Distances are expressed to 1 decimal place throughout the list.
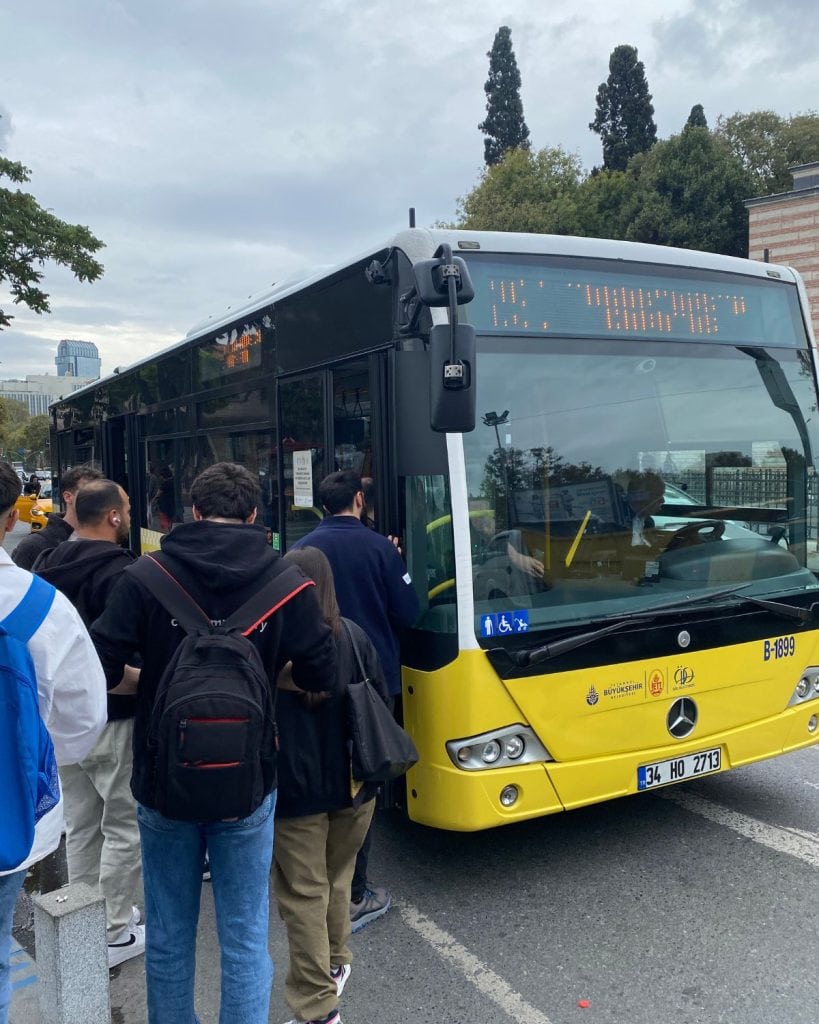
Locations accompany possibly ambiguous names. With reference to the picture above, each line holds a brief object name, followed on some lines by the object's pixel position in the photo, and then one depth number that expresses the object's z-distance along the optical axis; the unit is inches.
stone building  804.0
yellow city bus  143.7
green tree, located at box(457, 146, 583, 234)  1439.5
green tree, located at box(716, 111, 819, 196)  1476.4
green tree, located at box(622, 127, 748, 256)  1375.5
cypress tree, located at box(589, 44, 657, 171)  1835.6
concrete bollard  103.0
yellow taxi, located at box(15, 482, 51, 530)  918.4
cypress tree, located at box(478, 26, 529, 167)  2134.6
